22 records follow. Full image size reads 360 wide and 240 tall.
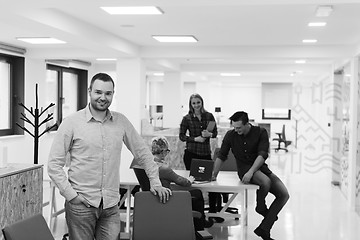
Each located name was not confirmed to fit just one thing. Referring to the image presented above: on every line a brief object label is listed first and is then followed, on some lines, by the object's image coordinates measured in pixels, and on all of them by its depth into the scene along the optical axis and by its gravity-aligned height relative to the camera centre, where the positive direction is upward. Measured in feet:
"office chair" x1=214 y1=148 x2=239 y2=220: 20.82 -2.45
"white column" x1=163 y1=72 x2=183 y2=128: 39.83 +0.48
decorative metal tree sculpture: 18.84 -1.25
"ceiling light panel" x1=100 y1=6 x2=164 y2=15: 17.28 +3.16
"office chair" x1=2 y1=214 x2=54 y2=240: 8.15 -2.11
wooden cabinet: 14.28 -2.63
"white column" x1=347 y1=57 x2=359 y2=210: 24.75 -1.08
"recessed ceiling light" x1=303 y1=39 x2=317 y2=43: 24.68 +3.09
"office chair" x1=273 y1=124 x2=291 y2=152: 53.42 -3.72
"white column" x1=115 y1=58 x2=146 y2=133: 27.99 +0.75
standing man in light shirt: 9.47 -1.14
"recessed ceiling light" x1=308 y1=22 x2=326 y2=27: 19.72 +3.12
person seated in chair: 14.80 -2.06
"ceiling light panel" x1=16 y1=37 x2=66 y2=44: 24.62 +3.05
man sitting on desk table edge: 16.99 -1.93
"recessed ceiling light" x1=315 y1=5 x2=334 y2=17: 15.92 +2.97
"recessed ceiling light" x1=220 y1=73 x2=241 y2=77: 49.57 +2.88
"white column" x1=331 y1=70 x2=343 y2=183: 31.04 -1.52
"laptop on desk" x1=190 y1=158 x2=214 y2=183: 16.43 -2.15
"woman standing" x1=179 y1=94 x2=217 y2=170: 20.40 -1.13
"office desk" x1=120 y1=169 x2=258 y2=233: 15.89 -2.55
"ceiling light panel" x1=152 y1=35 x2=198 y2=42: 23.89 +3.10
